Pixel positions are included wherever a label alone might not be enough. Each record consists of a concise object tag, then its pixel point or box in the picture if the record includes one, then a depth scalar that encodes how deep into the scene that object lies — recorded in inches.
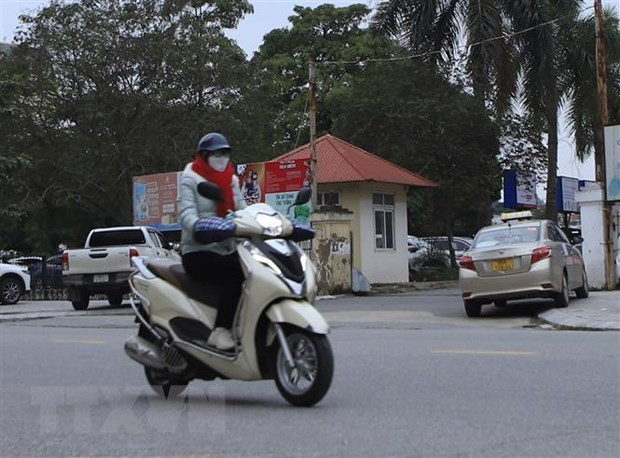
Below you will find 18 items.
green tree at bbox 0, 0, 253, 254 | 1283.2
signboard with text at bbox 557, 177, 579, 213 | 1302.9
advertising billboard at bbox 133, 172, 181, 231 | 1073.1
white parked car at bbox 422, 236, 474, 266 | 1371.8
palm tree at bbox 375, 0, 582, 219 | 1191.6
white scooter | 246.4
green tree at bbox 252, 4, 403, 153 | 1722.4
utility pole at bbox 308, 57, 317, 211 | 899.4
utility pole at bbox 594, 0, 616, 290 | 789.9
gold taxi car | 556.1
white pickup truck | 781.9
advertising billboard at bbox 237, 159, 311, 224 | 920.9
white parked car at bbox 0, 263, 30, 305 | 927.0
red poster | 919.0
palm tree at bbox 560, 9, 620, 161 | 1294.3
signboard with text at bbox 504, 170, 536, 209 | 1299.2
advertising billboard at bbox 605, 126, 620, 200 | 782.5
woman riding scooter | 259.3
